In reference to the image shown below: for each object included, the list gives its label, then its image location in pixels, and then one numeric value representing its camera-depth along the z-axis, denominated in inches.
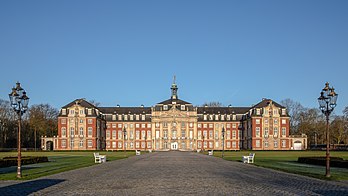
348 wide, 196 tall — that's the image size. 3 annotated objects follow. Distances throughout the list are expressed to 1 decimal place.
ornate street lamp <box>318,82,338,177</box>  898.7
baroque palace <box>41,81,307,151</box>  4458.7
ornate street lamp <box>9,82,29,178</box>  905.5
